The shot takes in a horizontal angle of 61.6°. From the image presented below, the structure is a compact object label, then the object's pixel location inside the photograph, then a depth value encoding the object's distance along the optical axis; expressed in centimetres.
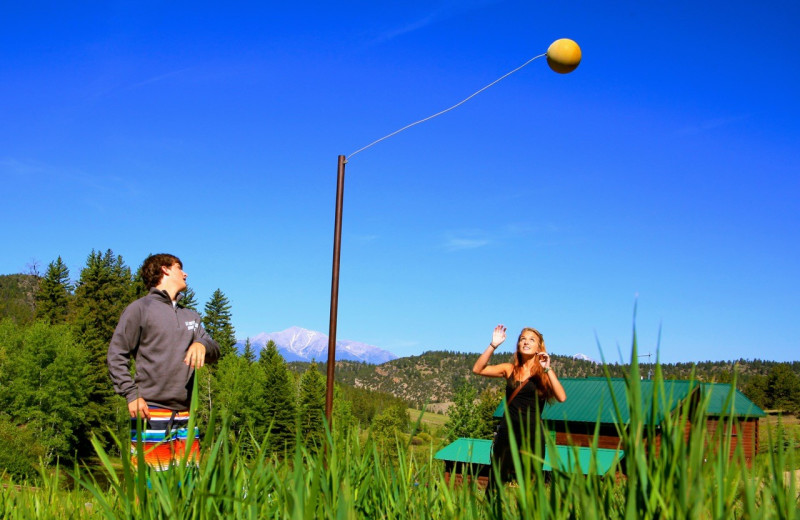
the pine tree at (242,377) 7019
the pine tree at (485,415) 7656
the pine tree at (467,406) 7350
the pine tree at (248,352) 8761
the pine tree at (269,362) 5591
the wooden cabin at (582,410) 3662
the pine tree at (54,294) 7862
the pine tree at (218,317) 9169
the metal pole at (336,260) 1232
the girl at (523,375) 635
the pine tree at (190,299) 8631
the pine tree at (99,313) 6681
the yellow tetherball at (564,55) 831
